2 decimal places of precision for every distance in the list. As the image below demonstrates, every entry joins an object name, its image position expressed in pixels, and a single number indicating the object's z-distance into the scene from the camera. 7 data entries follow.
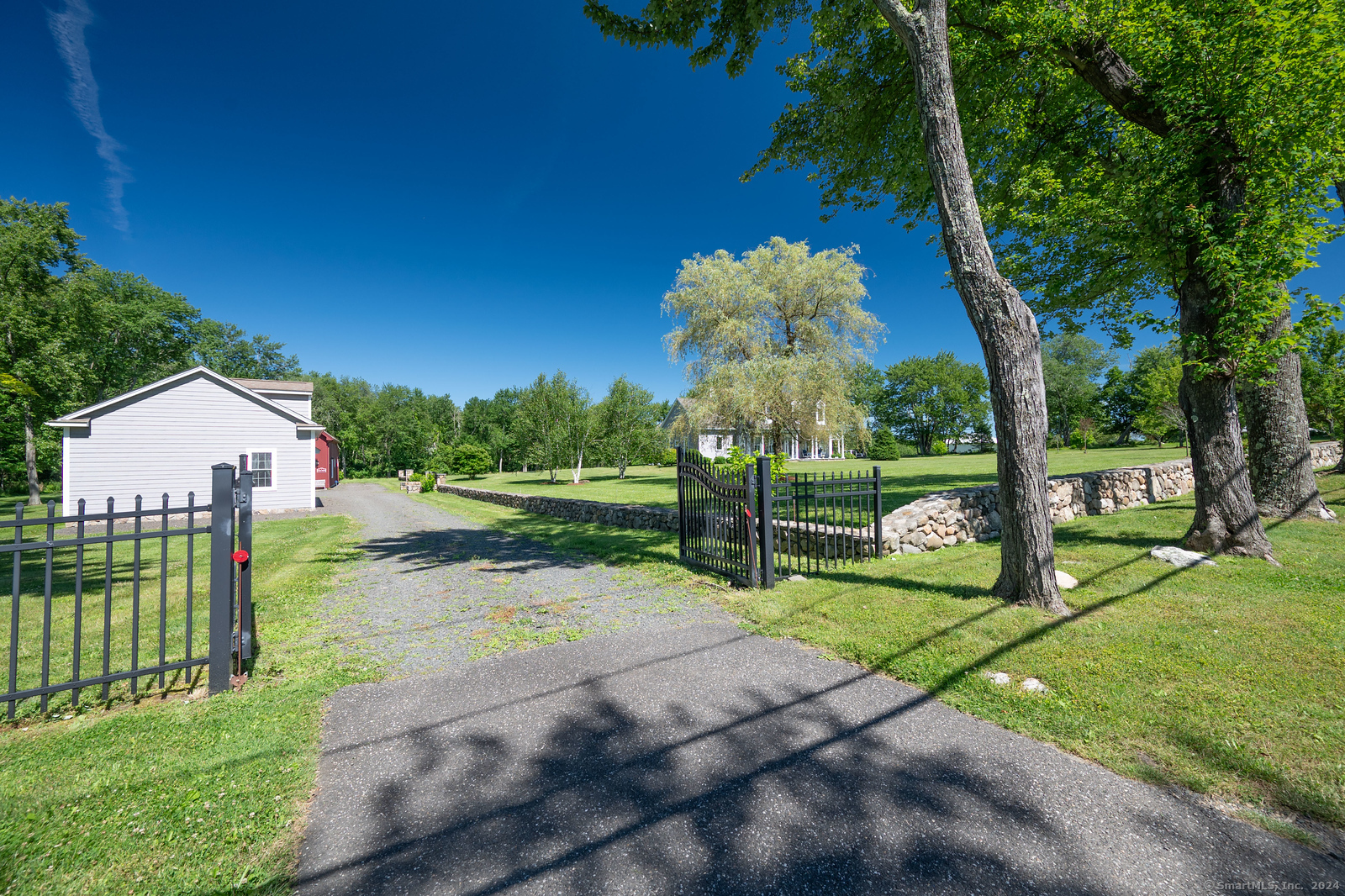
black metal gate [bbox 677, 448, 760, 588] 6.52
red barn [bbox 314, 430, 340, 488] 31.73
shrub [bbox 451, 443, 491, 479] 39.25
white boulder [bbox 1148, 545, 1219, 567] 6.29
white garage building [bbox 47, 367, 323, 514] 14.93
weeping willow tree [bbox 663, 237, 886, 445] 20.44
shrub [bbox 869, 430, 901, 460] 47.81
